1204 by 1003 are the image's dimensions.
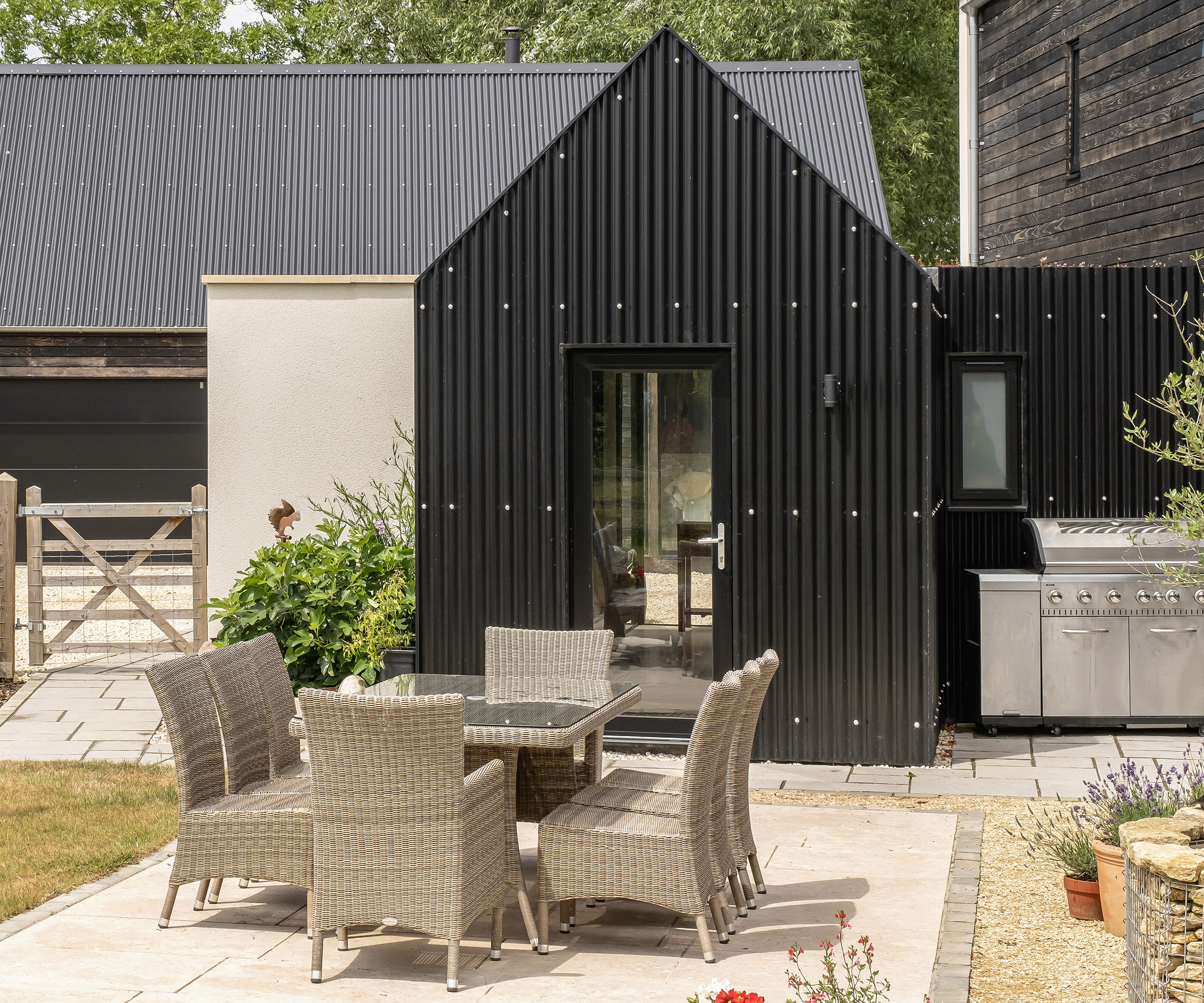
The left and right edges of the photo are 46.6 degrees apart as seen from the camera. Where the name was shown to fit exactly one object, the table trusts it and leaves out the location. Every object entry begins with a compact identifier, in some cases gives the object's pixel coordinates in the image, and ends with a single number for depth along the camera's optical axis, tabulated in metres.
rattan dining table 5.04
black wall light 7.91
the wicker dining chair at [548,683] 5.92
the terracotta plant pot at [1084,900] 5.30
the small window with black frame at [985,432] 9.34
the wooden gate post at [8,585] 10.55
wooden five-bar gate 11.01
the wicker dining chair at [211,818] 5.02
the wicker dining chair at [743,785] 5.32
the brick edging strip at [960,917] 4.65
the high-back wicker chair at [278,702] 5.96
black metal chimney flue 21.03
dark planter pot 8.87
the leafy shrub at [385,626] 9.19
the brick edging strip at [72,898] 5.33
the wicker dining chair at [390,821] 4.62
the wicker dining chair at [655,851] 4.86
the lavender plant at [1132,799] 5.35
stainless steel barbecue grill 8.71
